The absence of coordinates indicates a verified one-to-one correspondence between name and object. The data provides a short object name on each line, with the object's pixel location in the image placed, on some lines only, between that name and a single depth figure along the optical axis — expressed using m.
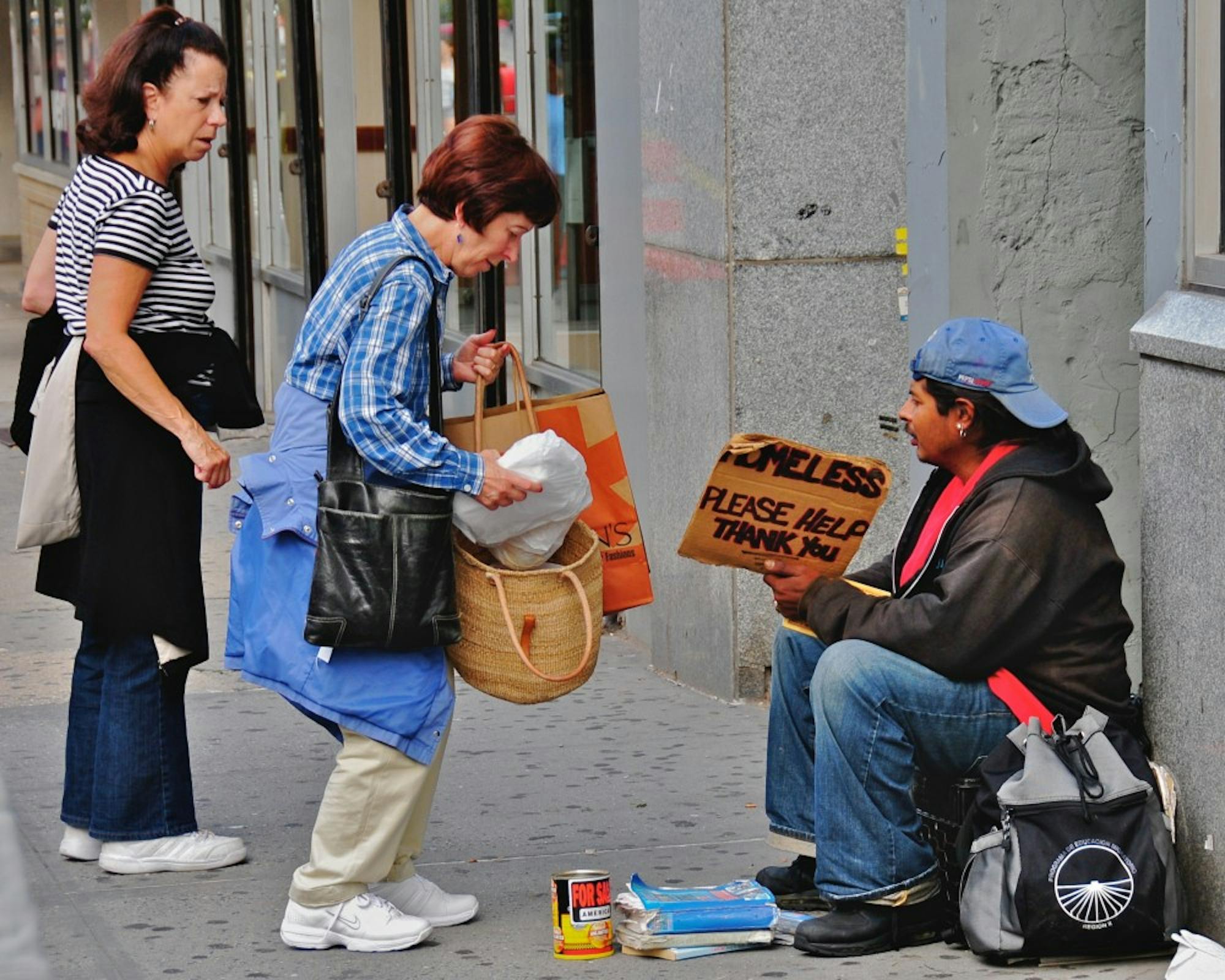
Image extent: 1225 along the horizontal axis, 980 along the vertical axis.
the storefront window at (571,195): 16.37
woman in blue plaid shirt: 8.08
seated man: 8.03
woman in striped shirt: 9.08
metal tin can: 8.36
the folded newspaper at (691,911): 8.45
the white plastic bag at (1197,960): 7.66
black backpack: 7.75
